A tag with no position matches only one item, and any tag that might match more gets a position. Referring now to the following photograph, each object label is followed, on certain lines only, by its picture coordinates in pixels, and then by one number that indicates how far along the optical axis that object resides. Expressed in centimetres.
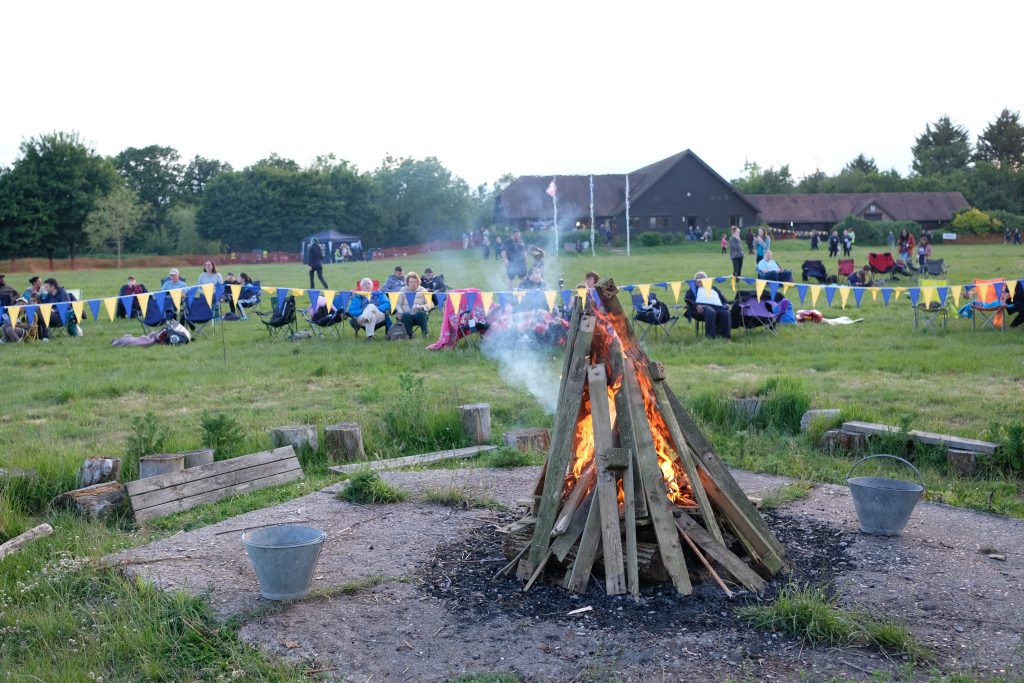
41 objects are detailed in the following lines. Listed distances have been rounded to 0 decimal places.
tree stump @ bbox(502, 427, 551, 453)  816
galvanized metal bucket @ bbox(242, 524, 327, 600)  462
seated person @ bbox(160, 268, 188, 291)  2056
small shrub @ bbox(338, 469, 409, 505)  669
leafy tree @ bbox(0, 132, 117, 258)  6344
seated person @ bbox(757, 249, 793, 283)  2119
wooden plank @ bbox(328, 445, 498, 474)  760
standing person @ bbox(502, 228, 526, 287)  1827
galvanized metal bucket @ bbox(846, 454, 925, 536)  545
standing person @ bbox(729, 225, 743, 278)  2406
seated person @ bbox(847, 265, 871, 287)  2445
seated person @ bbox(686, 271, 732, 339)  1530
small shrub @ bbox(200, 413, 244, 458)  766
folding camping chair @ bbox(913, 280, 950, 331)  1557
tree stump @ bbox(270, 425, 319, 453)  794
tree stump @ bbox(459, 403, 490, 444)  859
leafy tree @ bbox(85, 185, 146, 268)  6488
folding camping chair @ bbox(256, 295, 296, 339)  1700
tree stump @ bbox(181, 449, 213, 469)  708
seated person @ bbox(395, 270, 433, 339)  1639
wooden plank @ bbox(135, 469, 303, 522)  638
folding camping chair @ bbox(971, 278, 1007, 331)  1489
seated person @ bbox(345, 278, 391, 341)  1644
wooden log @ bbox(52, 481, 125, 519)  634
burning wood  482
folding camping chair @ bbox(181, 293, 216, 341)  1808
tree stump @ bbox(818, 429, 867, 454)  779
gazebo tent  5818
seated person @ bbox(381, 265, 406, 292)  1828
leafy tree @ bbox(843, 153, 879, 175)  10943
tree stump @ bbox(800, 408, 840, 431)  838
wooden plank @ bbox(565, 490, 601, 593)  480
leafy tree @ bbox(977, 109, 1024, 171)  10169
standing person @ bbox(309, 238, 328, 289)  2602
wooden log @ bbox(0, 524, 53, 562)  556
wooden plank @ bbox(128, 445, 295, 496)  643
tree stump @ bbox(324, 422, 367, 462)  803
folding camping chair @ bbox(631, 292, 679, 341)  1571
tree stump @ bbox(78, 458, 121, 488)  684
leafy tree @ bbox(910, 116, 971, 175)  10281
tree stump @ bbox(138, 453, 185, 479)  682
